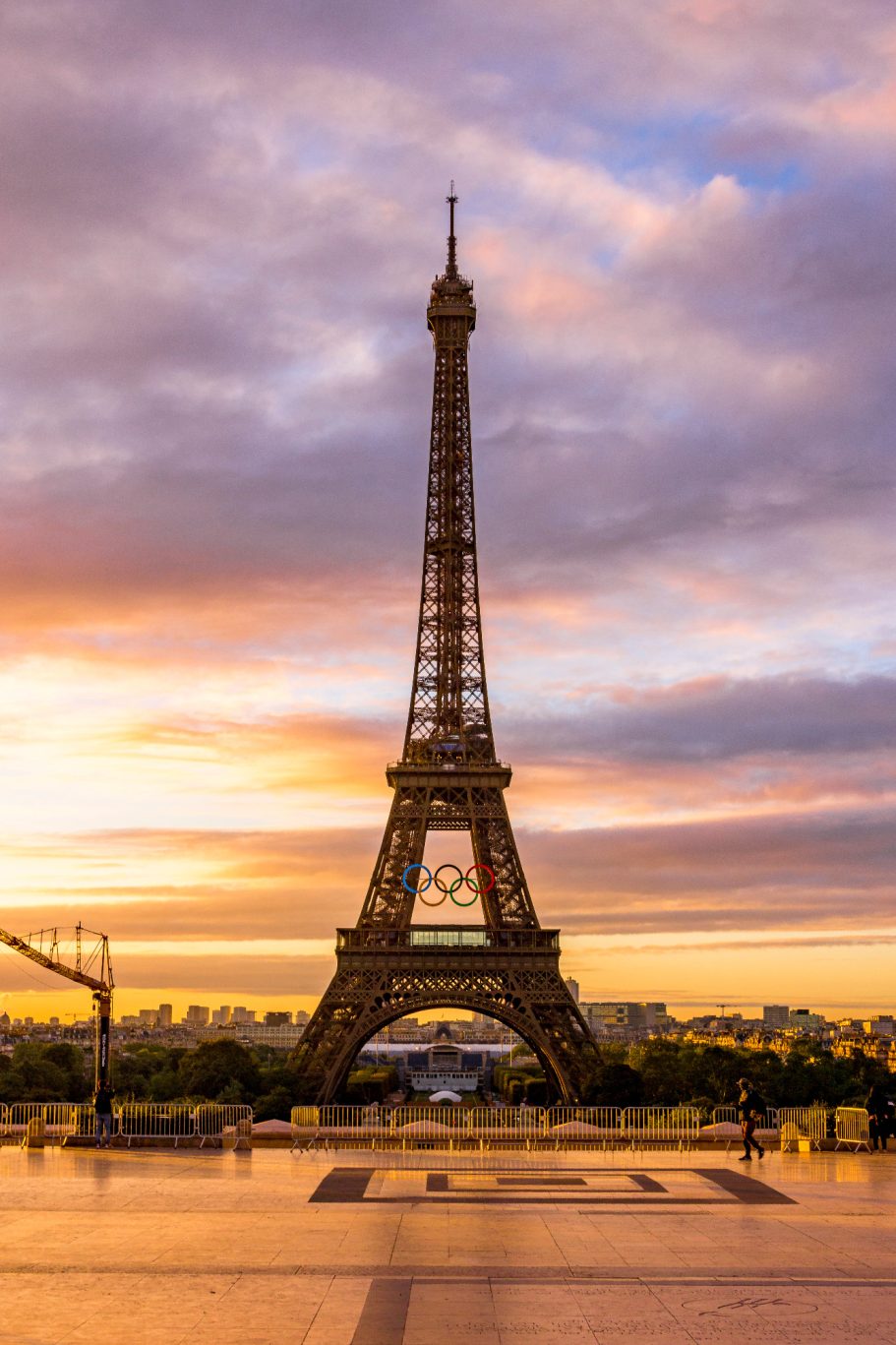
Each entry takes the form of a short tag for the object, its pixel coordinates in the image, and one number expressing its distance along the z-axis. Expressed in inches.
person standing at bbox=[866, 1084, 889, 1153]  1678.2
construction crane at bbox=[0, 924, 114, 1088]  3457.4
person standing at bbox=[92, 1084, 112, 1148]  1658.6
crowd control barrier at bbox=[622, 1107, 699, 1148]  1858.5
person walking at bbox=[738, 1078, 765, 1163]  1595.7
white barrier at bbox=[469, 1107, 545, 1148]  1892.2
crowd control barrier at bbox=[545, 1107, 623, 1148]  1926.7
